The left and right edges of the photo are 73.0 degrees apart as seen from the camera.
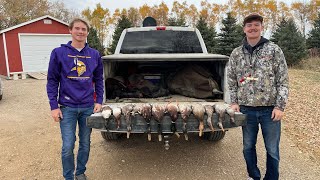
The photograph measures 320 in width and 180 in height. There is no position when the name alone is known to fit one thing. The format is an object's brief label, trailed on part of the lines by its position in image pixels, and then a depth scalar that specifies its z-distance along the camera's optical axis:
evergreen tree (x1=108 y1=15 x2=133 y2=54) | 18.90
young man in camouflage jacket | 2.34
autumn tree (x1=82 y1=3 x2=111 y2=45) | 42.50
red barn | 11.75
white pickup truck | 2.48
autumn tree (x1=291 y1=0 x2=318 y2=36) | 44.35
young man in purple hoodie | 2.46
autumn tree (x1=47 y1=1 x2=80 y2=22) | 35.34
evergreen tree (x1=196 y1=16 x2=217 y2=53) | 17.49
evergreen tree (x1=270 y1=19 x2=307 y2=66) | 15.53
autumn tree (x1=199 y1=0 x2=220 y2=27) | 45.67
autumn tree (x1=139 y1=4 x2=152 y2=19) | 46.65
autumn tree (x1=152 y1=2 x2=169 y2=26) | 46.06
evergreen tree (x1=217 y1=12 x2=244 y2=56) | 16.15
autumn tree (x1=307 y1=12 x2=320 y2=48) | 19.42
